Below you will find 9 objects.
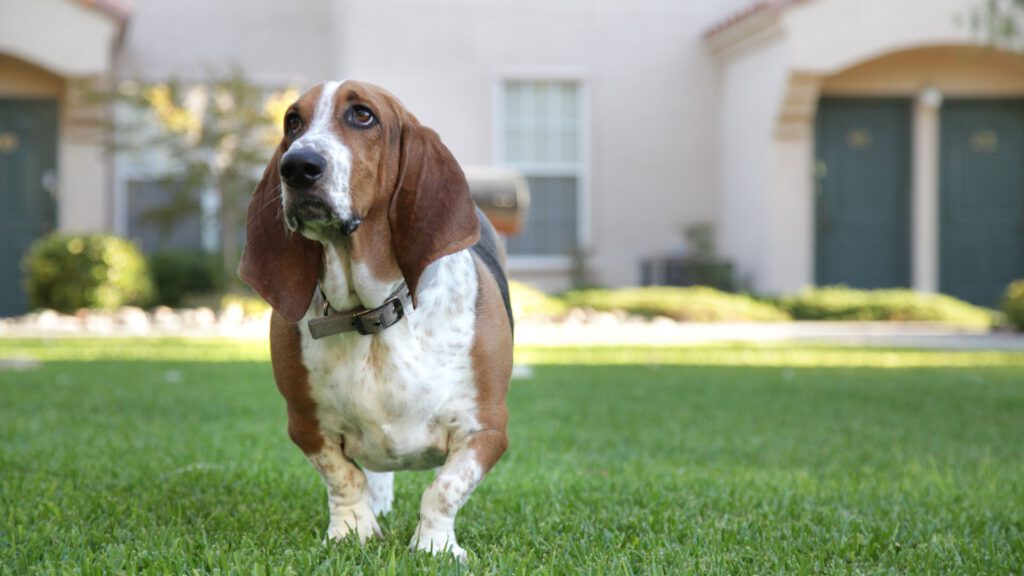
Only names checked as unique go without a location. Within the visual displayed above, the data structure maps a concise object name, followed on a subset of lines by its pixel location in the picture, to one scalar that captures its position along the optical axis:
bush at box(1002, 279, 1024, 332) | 13.13
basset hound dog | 3.06
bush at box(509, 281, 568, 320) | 14.00
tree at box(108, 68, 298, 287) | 14.59
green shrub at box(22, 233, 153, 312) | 13.90
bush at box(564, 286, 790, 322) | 14.23
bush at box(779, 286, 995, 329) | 14.35
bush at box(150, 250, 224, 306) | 15.11
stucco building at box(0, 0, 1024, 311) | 15.87
